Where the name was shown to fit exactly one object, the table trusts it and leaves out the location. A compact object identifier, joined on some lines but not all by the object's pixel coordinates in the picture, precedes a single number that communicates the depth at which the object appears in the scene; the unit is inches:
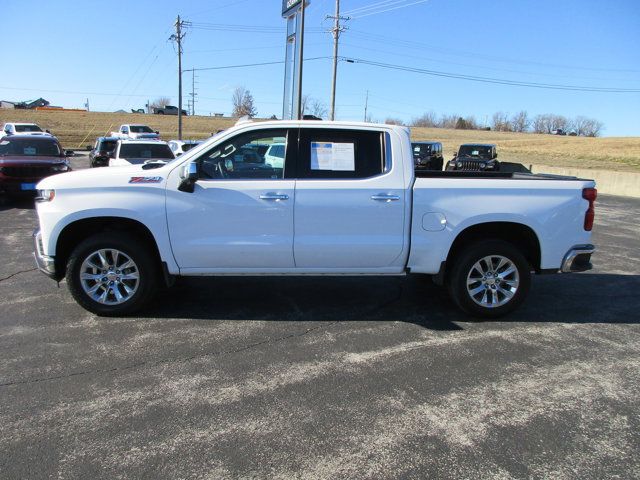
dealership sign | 702.5
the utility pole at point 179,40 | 1761.8
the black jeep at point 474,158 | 880.9
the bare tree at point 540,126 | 4987.7
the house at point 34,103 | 3606.3
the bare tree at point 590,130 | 4933.6
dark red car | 471.2
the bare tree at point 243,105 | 3342.5
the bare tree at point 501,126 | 5029.5
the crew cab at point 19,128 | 1280.8
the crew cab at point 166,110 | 3442.4
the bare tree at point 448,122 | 4933.6
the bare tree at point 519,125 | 5049.2
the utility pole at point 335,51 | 1507.1
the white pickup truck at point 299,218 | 191.0
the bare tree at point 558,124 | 4980.3
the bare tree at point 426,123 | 4999.0
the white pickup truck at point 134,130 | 1497.0
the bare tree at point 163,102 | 5280.5
